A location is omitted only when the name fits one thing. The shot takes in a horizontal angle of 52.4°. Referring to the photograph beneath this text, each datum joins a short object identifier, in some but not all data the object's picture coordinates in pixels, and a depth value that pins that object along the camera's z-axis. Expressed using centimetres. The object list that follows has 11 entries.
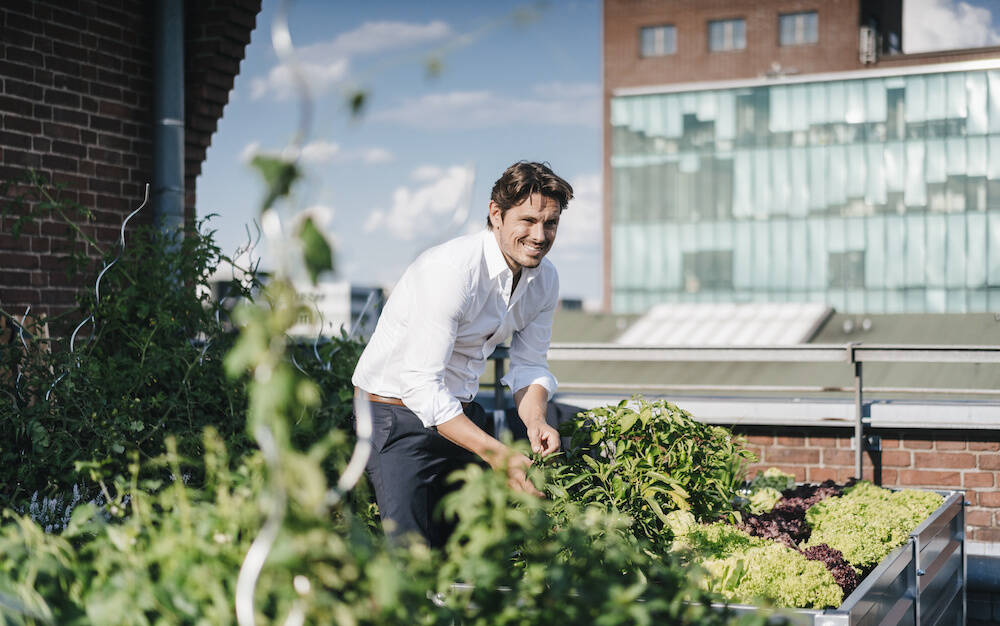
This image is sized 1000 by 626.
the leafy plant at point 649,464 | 302
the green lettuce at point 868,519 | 320
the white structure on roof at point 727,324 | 2555
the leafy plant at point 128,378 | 350
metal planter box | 235
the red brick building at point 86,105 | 432
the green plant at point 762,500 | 383
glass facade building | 4012
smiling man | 281
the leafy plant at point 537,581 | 145
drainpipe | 485
